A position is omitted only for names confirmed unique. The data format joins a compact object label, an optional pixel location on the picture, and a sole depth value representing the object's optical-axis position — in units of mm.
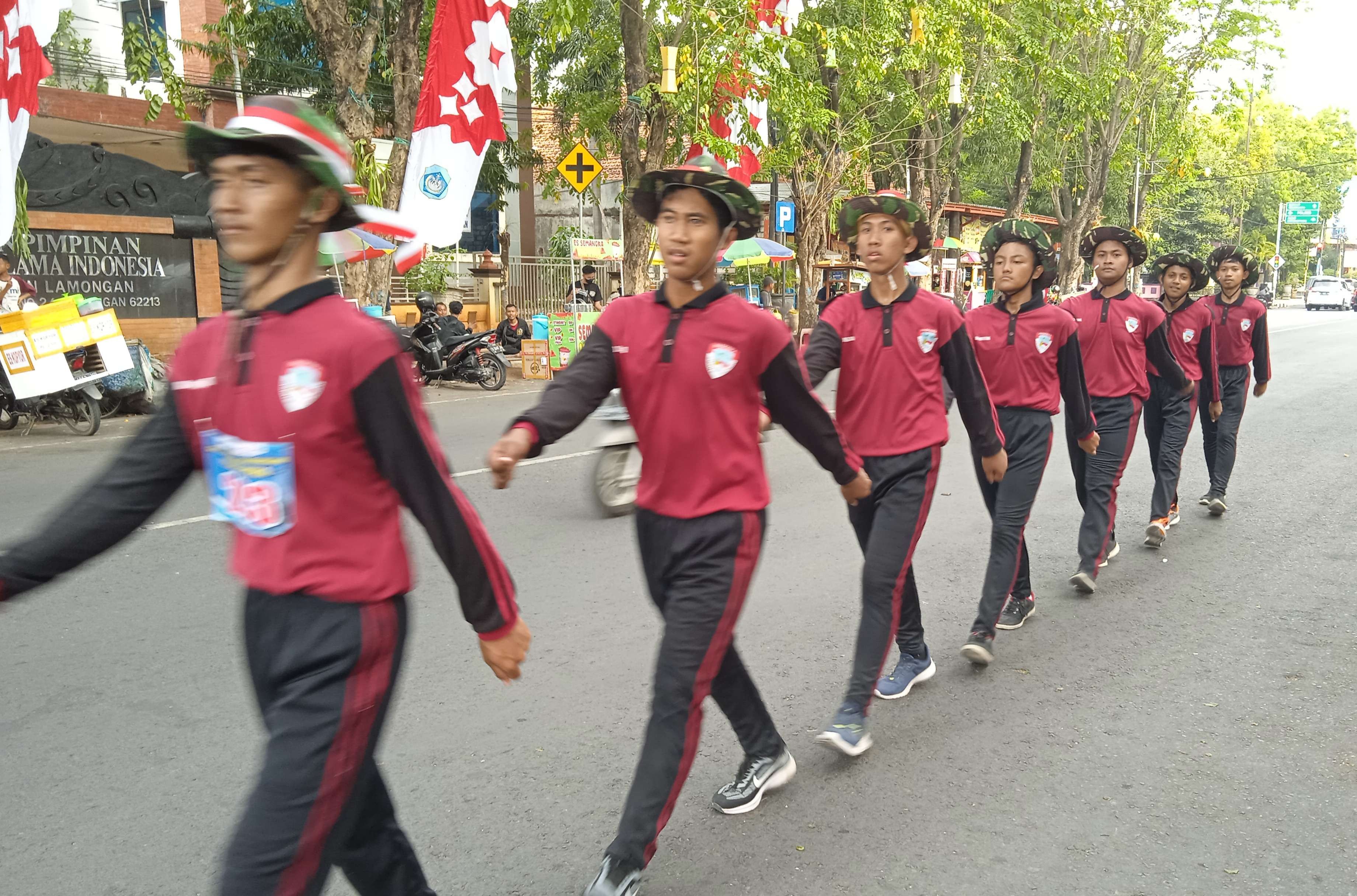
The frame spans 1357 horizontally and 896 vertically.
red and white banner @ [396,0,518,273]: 12414
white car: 57406
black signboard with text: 13859
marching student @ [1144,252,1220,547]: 7055
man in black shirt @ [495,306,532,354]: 19453
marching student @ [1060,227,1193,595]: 5969
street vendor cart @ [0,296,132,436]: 10461
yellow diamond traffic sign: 15961
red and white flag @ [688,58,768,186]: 15164
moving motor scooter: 7305
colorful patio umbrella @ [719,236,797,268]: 18219
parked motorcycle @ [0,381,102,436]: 10797
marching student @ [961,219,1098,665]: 4758
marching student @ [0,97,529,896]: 1939
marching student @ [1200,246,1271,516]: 7949
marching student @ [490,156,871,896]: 2832
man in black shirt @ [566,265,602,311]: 20547
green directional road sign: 65188
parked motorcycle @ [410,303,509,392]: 15812
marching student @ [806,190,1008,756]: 3836
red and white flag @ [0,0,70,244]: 10250
